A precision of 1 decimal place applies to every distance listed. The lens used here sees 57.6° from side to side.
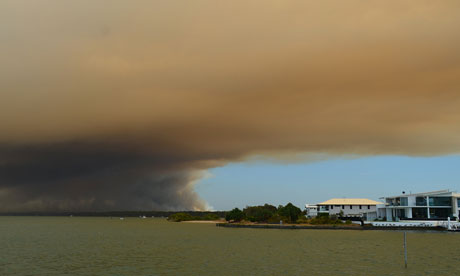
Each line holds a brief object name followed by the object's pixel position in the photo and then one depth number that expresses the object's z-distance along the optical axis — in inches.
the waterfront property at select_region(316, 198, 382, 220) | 6742.1
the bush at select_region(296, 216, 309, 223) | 6642.2
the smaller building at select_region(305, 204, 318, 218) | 7723.4
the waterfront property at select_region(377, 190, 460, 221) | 5659.5
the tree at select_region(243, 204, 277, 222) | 7475.4
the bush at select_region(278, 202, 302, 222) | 6712.6
